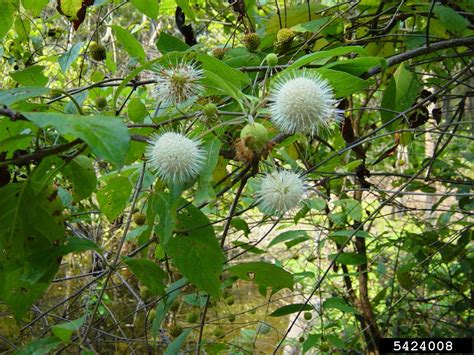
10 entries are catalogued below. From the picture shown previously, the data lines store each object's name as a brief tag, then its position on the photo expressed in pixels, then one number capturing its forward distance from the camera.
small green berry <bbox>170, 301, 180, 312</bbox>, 0.48
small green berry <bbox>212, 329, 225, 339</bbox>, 0.54
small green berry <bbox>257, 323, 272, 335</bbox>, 0.69
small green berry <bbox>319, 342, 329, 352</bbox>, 0.53
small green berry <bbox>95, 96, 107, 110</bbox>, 0.48
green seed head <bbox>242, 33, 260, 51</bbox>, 0.38
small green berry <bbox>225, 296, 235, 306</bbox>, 0.57
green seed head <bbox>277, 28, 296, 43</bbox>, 0.39
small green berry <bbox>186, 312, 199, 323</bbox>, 0.52
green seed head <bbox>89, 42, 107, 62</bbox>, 0.51
